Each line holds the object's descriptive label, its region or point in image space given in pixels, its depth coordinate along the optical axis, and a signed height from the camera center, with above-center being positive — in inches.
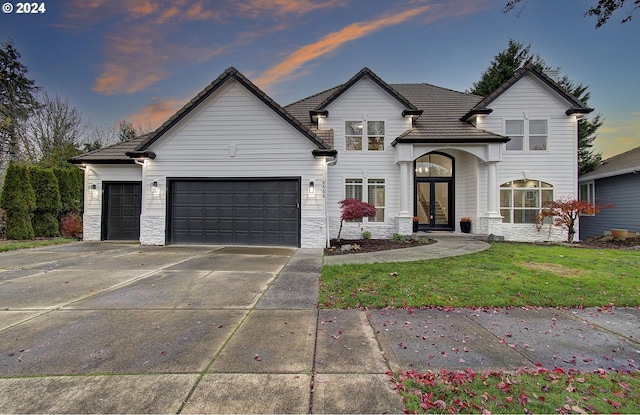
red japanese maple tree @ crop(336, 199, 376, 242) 396.5 +2.9
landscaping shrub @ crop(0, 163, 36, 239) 431.8 +10.7
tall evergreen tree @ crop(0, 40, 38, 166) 745.6 +310.5
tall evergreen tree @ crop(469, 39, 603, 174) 792.9 +401.9
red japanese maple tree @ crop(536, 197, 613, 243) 444.8 +4.1
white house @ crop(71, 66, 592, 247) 396.8 +73.7
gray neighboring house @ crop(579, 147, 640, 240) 511.5 +45.5
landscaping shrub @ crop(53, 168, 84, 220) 509.8 +37.6
